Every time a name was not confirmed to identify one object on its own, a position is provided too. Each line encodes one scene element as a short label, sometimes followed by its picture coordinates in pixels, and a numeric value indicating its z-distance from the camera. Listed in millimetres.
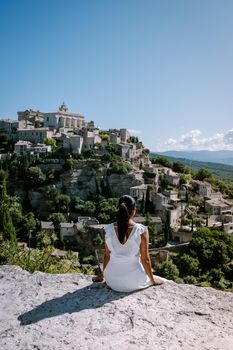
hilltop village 44219
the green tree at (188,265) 33250
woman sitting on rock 4973
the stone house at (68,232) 43656
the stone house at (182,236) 41366
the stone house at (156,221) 44653
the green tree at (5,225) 24603
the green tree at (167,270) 30169
